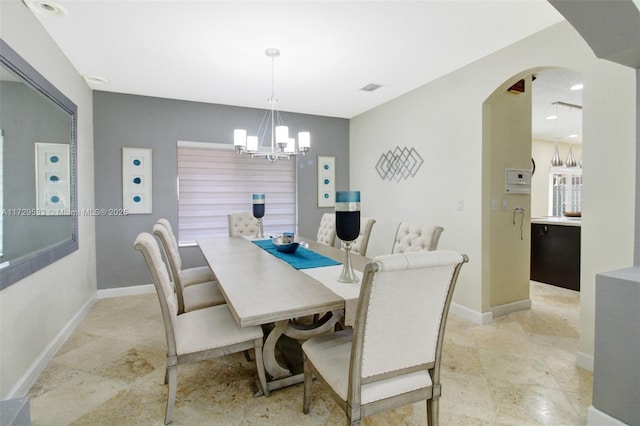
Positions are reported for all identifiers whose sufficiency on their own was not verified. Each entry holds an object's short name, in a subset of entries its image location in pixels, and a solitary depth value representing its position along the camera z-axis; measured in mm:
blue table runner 2305
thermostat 3256
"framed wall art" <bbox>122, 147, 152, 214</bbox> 3959
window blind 4340
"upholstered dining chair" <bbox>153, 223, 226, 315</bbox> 2324
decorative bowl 2721
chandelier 2797
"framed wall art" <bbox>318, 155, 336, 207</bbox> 5102
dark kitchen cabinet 3967
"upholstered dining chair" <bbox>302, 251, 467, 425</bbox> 1181
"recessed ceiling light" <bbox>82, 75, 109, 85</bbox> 3387
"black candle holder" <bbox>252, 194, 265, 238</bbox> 3436
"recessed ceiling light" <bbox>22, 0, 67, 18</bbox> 2104
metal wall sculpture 3859
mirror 1813
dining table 1492
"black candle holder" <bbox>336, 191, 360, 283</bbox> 1722
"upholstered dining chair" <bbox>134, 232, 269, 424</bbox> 1662
